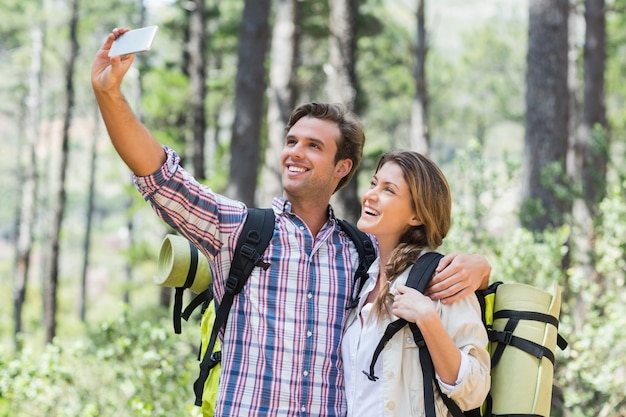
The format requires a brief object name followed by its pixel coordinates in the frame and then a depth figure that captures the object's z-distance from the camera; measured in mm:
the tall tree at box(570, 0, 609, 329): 11812
